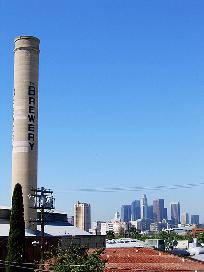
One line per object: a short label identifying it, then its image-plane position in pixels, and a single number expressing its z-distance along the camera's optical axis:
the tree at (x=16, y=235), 53.78
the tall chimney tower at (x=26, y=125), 80.56
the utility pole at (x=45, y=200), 65.15
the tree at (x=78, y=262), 43.09
